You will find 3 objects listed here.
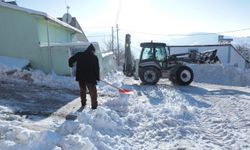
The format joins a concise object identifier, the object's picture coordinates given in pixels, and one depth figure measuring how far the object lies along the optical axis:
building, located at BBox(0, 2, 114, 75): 9.71
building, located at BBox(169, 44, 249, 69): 24.61
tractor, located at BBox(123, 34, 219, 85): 10.30
